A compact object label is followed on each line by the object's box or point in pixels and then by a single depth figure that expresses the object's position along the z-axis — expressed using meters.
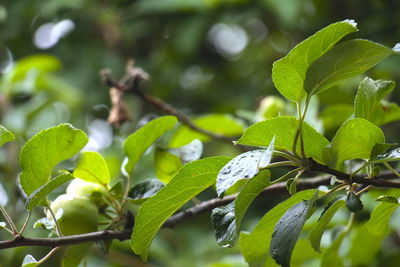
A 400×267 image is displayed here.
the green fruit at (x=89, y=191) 1.35
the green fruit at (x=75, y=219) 1.34
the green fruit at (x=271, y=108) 1.71
